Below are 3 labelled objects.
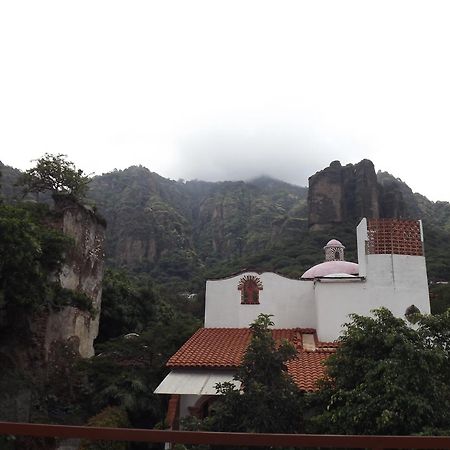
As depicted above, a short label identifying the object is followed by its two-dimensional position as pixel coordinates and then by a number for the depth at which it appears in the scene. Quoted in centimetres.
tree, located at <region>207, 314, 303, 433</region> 809
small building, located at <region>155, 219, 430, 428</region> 1185
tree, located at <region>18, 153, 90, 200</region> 1844
